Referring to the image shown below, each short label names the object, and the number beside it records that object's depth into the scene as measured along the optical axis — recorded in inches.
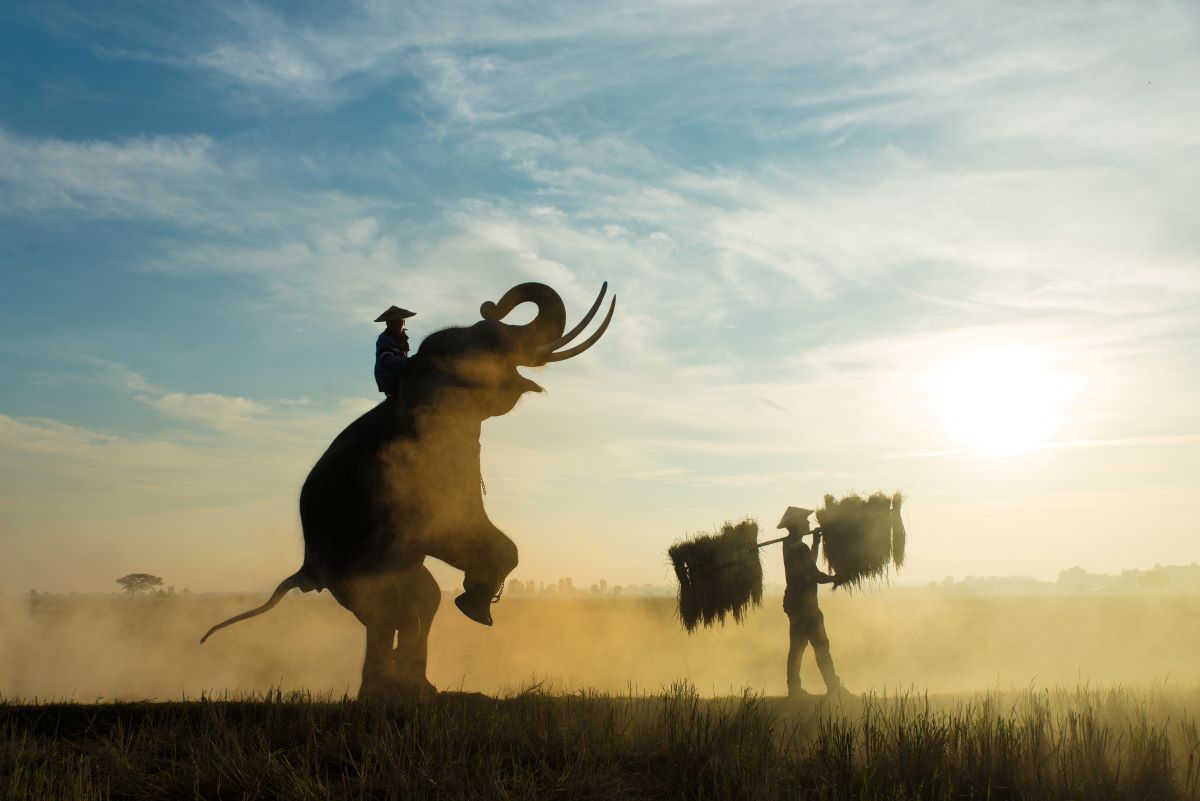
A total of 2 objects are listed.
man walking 494.9
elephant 327.9
